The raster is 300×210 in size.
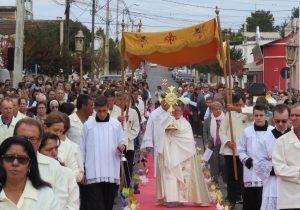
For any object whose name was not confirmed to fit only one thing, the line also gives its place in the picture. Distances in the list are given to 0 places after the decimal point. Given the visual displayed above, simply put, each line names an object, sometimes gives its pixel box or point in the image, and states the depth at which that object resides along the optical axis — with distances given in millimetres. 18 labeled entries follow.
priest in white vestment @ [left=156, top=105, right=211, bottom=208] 13484
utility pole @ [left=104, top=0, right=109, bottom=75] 60562
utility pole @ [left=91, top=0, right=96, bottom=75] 45925
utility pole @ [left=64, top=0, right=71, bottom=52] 37481
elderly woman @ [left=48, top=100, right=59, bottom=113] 12756
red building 63406
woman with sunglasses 4875
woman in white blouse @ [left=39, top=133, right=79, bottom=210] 6164
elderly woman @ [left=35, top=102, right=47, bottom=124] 11931
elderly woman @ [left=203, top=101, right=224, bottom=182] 14672
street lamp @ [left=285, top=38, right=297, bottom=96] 29781
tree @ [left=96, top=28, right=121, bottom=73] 79731
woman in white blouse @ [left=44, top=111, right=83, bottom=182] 7723
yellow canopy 13002
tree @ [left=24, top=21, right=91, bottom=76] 38844
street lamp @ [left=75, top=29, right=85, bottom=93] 23297
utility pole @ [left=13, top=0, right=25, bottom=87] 23438
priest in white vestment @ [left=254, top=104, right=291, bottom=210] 9234
